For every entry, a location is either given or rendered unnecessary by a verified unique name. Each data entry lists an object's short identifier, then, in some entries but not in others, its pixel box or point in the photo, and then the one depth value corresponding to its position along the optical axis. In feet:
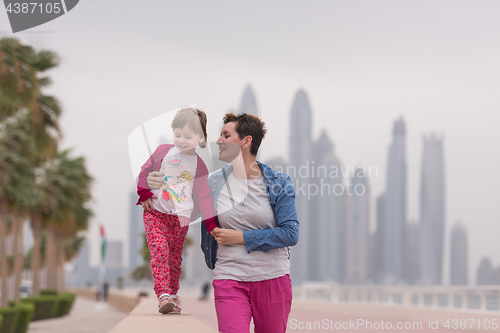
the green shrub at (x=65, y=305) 110.63
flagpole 92.25
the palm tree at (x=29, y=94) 39.63
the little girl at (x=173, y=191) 11.95
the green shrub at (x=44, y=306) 97.67
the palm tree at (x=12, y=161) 72.84
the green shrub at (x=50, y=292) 125.16
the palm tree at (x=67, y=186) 98.36
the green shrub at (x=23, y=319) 64.98
